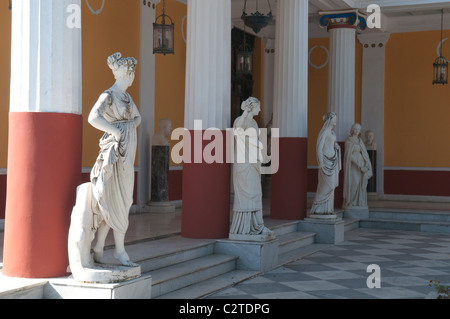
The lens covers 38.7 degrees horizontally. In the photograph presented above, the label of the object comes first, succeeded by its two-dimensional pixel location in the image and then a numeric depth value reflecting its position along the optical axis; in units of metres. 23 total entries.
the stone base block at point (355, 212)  13.02
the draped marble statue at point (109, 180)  5.16
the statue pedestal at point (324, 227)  10.55
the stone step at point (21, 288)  4.86
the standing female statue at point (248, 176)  7.86
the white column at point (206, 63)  8.23
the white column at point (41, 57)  5.23
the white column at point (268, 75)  16.53
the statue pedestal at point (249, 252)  7.86
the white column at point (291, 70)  10.77
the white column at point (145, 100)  11.45
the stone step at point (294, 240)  9.32
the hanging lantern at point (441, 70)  14.61
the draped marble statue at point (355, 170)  12.71
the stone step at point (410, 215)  12.86
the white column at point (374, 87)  16.62
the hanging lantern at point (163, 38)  10.34
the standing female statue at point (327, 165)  10.32
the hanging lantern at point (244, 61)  11.98
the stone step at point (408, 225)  12.41
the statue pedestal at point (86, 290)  5.07
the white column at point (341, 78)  13.48
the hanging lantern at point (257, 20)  10.52
